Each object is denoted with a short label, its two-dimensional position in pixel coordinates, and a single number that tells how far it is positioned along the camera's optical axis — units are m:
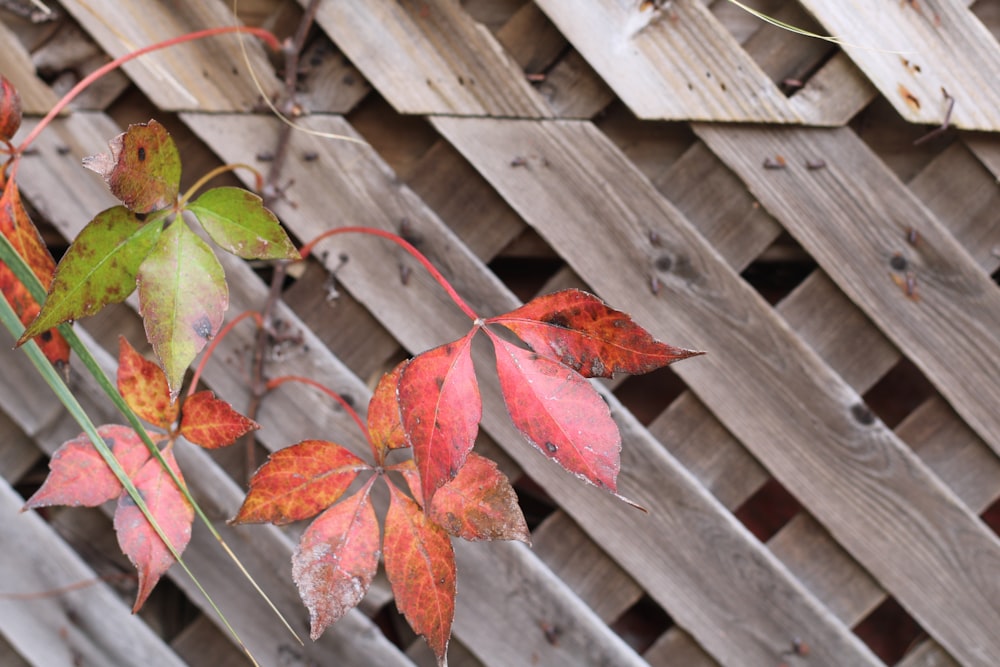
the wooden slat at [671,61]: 0.62
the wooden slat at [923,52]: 0.62
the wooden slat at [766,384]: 0.63
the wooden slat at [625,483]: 0.64
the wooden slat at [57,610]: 0.66
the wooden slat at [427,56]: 0.62
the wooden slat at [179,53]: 0.62
